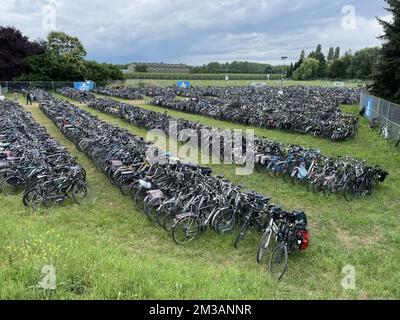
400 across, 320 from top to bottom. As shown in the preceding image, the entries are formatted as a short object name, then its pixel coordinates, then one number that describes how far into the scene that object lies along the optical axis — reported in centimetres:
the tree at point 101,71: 5109
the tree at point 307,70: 9025
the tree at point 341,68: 9238
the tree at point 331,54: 12212
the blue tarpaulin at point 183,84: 5167
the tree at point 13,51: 4569
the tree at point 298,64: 9821
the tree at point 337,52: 12009
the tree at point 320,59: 9750
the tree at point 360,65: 8111
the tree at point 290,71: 9938
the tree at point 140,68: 9379
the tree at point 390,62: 2189
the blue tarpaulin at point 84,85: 4506
